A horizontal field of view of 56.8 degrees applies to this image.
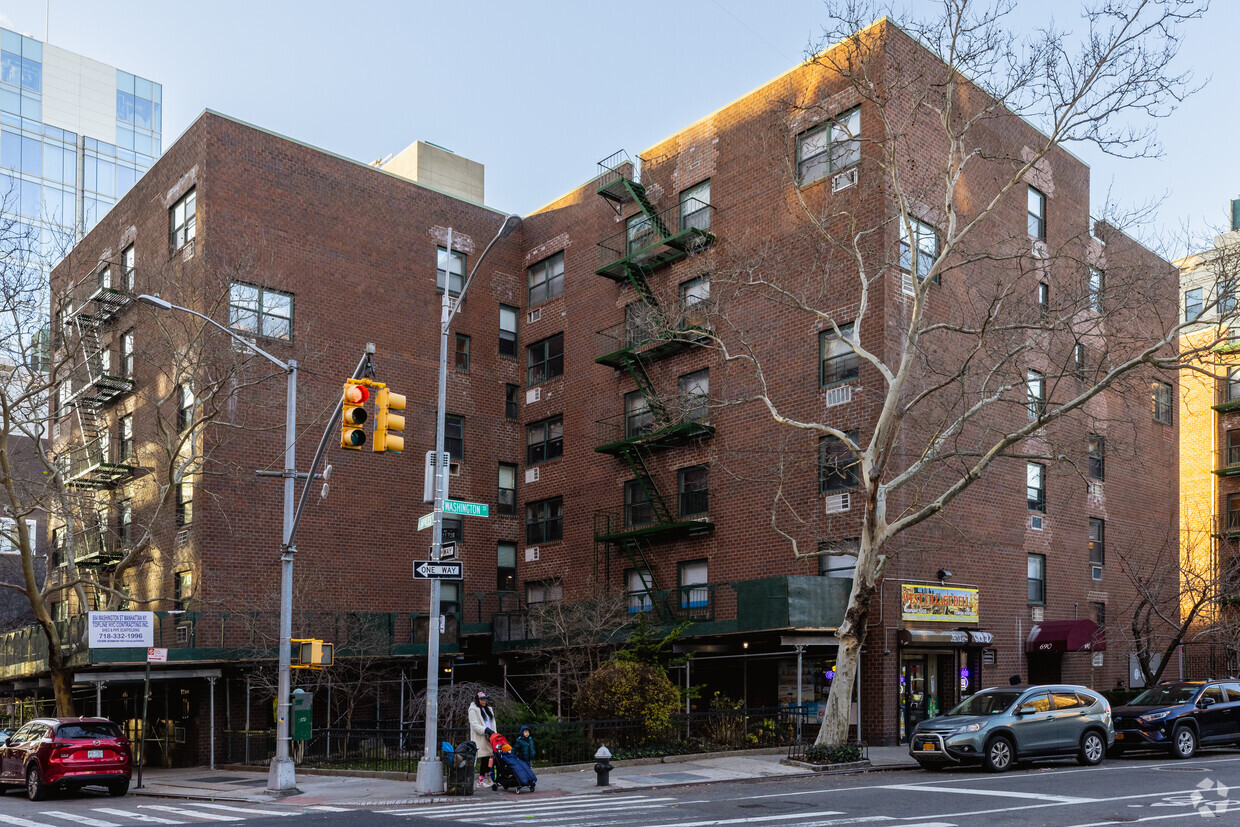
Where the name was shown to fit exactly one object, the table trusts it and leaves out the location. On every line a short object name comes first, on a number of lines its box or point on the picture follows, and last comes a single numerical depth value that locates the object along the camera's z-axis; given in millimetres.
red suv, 21797
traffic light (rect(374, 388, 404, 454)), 17328
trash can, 19469
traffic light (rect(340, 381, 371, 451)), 16719
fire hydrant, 19812
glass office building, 92375
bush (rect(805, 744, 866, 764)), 22734
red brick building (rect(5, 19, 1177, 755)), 30578
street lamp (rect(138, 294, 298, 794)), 21062
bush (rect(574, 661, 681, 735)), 24344
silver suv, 20859
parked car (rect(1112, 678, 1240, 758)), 23406
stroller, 19672
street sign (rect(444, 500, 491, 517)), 19969
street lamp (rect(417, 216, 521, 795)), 19656
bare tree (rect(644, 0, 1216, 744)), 29547
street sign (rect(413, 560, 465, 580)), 20031
